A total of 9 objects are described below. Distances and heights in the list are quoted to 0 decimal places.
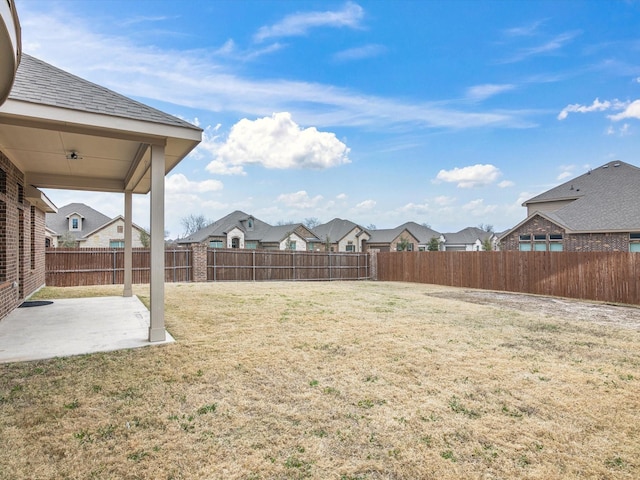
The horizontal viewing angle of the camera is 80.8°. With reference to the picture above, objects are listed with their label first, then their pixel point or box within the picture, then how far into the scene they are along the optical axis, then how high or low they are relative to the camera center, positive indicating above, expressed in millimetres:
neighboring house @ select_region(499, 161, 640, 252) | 17703 +1370
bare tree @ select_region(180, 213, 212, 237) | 53531 +4146
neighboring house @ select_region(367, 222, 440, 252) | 40750 +808
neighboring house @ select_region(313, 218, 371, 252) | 39938 +1314
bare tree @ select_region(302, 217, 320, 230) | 55531 +4178
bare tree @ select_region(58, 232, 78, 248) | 28041 +1008
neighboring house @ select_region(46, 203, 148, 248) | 29797 +2053
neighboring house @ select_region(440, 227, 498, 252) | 49500 +881
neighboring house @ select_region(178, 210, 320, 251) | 35375 +1459
